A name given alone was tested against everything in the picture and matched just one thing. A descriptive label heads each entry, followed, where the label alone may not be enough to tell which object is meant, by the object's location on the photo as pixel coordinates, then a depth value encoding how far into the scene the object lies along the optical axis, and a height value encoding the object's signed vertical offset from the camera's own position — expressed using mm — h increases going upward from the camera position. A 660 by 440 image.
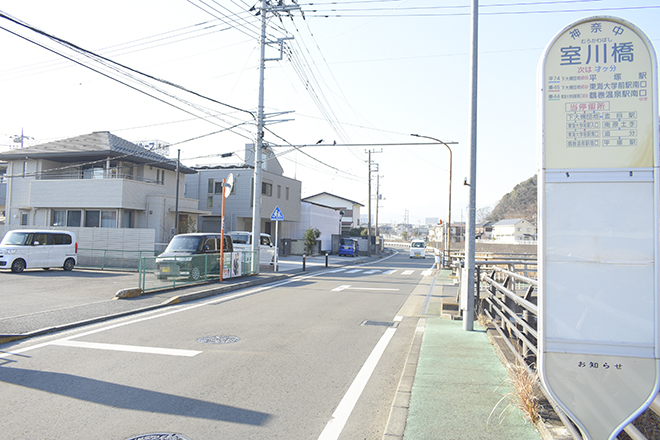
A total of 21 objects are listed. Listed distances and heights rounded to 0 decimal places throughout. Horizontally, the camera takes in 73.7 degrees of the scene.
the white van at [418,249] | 46938 -1088
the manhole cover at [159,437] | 4070 -1909
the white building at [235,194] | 38156 +3551
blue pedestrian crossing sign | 21536 +956
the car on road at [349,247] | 45625 -1060
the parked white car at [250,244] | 24988 -564
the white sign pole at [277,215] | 21544 +972
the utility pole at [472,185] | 8383 +1071
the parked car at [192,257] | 14188 -844
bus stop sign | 3225 +149
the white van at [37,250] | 19547 -1007
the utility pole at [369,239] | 47000 -164
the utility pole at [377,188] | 63547 +7268
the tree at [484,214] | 120088 +7877
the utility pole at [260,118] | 20406 +5457
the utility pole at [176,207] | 28891 +1658
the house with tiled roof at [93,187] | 28641 +2831
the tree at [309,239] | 40656 -289
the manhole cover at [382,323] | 9741 -1920
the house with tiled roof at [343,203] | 77575 +5992
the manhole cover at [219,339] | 7750 -1909
